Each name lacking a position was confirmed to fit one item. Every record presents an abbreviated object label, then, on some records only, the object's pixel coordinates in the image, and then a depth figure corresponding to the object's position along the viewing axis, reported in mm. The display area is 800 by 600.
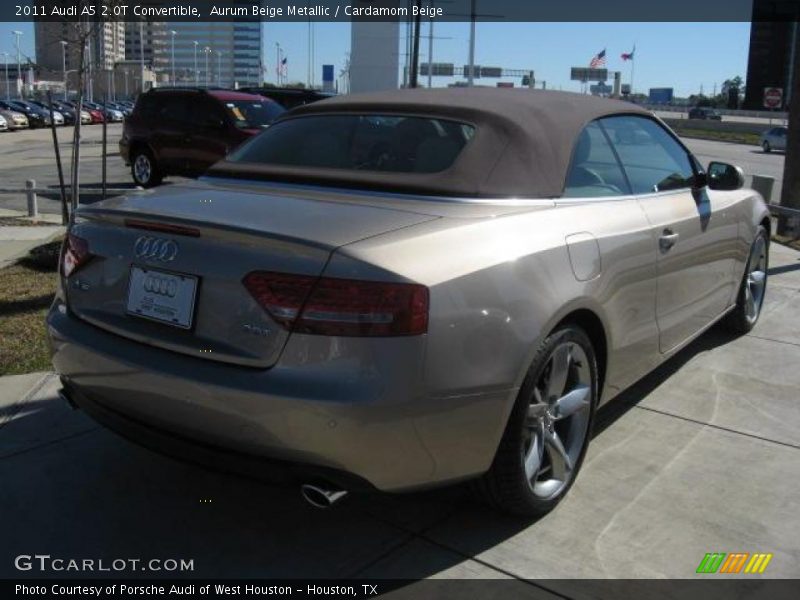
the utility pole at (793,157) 11055
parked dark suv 13766
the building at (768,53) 102031
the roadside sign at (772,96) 67250
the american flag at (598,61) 54938
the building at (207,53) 100500
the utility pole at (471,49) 53031
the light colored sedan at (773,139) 43656
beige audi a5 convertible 2459
